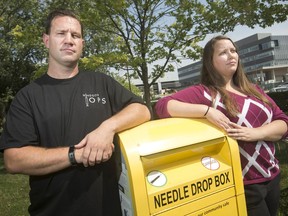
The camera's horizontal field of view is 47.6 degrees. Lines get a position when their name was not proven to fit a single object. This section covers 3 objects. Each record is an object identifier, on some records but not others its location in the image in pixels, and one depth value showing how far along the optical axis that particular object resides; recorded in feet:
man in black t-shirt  5.51
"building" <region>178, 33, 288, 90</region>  284.41
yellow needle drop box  5.27
